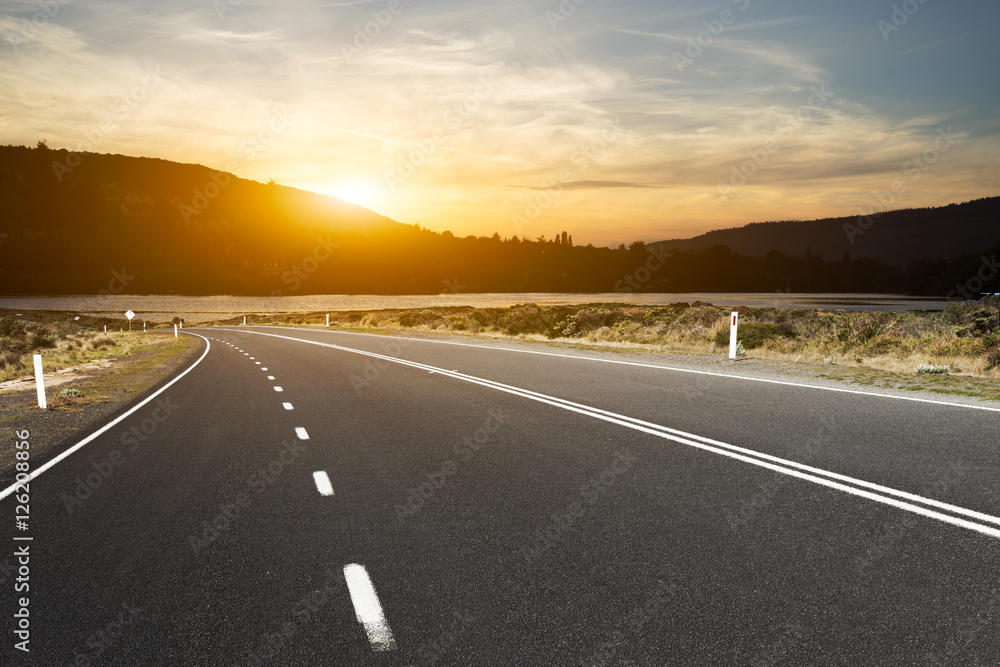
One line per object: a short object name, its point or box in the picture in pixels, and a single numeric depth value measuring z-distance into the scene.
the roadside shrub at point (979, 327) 19.97
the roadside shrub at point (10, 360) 23.05
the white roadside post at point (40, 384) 13.09
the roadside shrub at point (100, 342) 38.29
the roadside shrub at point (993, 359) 15.32
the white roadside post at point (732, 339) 17.83
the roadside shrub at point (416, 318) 52.83
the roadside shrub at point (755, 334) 23.28
